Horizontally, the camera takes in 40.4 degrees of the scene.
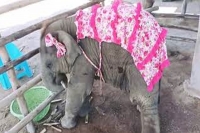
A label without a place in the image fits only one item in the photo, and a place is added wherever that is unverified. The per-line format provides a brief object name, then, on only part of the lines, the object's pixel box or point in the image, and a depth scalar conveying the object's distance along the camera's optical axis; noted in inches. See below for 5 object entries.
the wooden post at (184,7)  169.2
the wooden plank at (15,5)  82.0
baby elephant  77.9
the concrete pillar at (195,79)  104.4
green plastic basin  104.6
